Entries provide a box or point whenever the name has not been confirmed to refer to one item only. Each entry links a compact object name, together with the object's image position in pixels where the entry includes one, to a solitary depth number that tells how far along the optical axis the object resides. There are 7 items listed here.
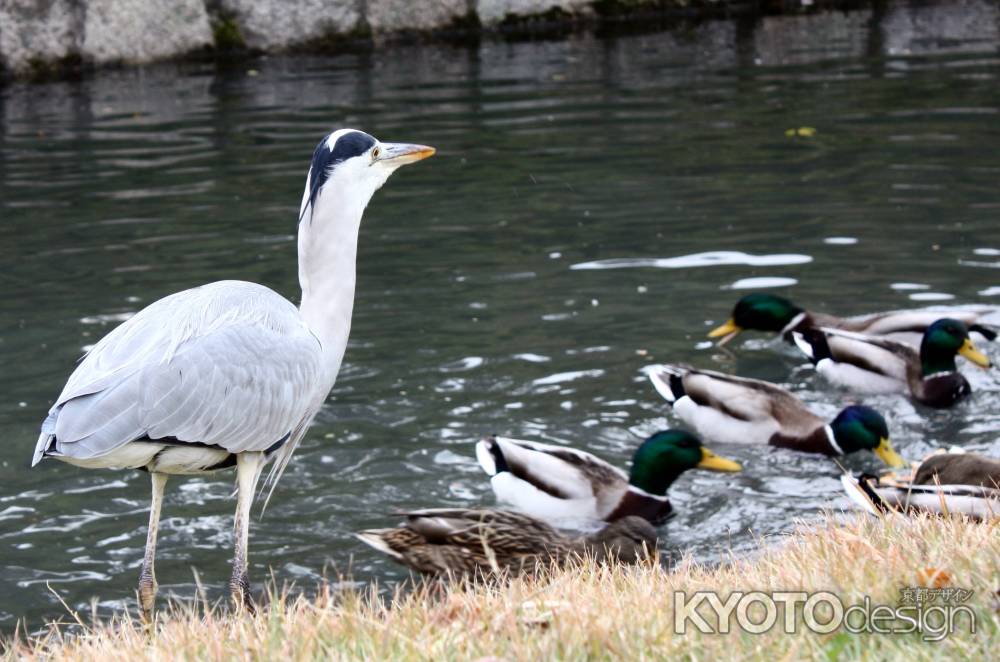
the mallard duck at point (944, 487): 11.65
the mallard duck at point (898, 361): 16.34
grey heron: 10.21
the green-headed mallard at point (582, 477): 14.00
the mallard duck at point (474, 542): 12.62
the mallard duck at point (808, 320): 17.39
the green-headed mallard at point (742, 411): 15.57
